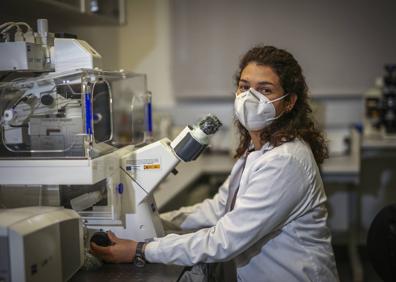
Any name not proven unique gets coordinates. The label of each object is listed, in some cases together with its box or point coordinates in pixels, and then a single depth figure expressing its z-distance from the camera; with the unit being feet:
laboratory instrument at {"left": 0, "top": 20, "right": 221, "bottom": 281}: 4.68
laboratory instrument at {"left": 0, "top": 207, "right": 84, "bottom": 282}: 3.72
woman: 4.61
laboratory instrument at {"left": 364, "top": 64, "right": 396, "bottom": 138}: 10.37
